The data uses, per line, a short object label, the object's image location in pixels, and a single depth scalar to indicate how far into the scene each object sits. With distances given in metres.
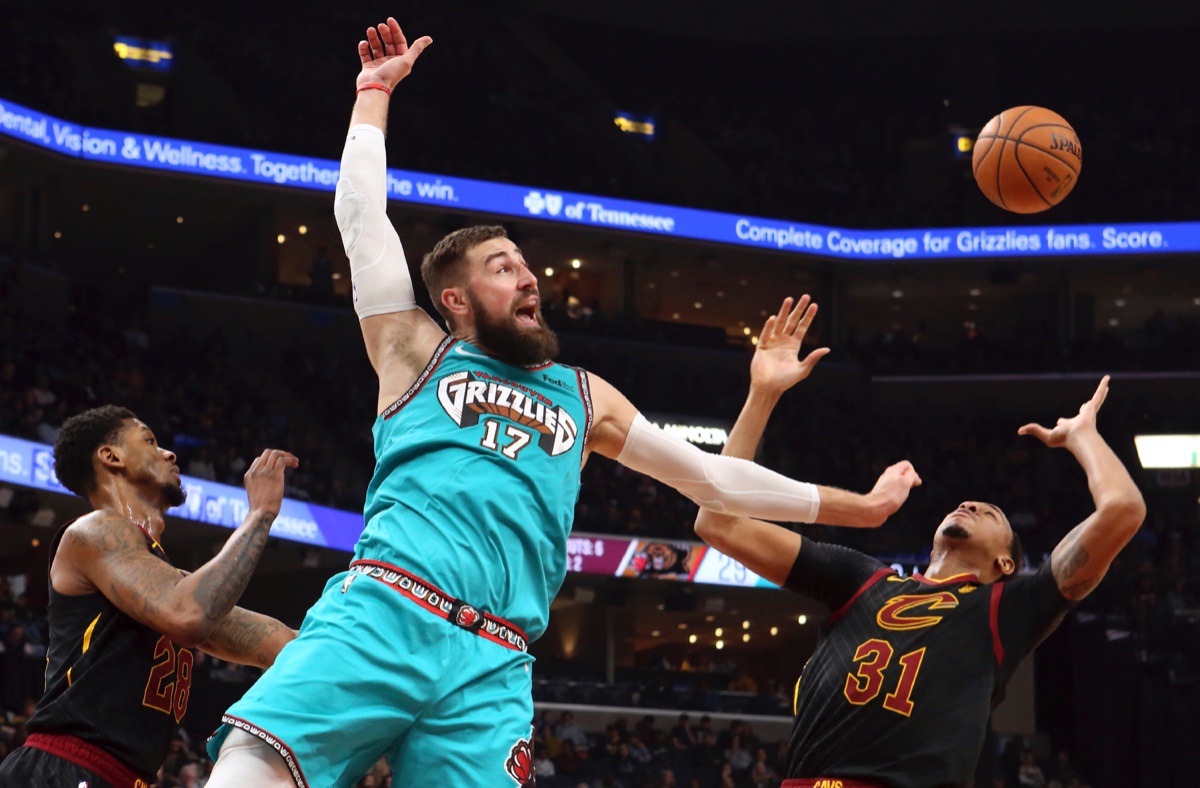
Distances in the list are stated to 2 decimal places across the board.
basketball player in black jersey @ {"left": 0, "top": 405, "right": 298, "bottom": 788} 4.50
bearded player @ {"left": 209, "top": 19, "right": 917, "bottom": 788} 3.34
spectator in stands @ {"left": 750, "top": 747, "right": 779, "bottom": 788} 20.91
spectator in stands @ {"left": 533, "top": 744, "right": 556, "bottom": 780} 19.97
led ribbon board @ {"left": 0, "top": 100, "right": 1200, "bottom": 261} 26.52
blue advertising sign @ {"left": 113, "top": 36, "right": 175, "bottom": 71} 29.80
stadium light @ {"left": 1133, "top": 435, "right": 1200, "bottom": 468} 29.41
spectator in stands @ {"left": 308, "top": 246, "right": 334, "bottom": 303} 29.09
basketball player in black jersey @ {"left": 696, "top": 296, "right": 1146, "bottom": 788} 5.05
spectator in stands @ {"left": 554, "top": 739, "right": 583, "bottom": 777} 20.68
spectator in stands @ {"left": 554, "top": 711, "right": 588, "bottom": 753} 21.70
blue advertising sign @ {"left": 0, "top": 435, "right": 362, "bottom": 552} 18.88
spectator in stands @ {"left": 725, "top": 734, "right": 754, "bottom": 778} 21.66
